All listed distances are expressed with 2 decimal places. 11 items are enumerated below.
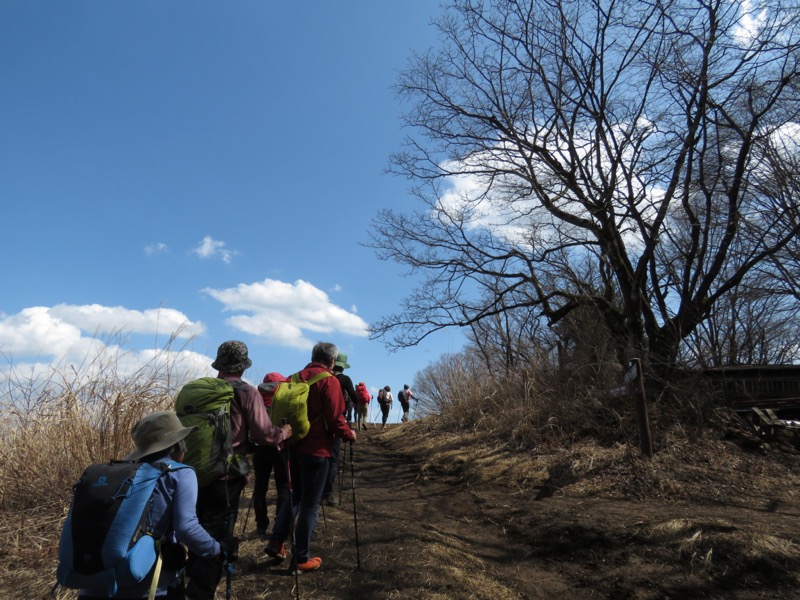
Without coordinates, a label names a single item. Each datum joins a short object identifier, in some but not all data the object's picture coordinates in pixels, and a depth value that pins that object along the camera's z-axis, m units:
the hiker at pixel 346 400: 4.91
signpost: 7.59
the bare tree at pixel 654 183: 9.69
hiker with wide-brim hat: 2.46
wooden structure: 9.35
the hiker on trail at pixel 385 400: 21.67
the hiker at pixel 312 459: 4.32
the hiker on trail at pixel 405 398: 22.47
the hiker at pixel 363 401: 17.25
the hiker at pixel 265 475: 5.25
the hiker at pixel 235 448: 3.04
